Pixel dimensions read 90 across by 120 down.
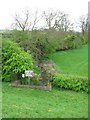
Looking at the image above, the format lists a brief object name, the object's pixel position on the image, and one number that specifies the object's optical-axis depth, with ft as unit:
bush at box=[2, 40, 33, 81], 24.97
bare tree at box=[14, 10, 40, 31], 53.55
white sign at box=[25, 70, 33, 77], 23.28
